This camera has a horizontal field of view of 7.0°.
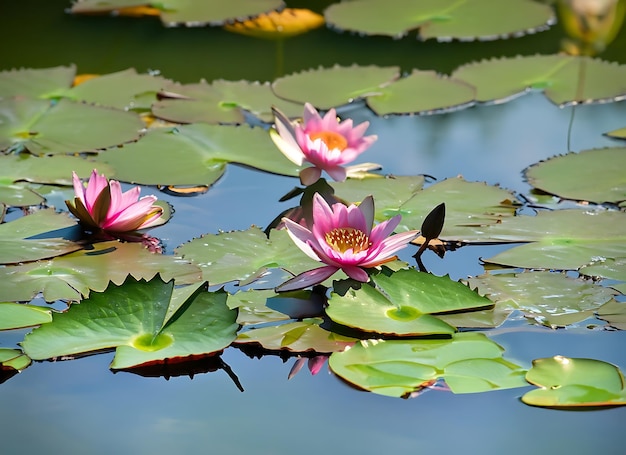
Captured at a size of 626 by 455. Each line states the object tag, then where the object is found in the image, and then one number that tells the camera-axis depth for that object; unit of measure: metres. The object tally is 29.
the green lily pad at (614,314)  4.79
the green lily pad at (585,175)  5.03
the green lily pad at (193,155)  5.07
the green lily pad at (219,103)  5.22
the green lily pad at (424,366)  4.71
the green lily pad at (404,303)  4.77
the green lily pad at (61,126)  5.14
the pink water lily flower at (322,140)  4.95
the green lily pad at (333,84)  5.29
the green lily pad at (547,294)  4.80
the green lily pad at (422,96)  5.26
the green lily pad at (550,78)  5.30
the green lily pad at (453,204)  4.95
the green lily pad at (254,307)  4.79
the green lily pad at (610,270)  4.86
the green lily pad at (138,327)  4.74
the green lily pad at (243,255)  4.86
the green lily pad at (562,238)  4.89
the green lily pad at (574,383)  4.70
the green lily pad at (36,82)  5.29
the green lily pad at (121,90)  5.26
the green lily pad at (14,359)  4.74
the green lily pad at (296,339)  4.76
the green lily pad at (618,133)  5.18
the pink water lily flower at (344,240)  4.82
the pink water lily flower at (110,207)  4.91
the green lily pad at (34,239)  4.88
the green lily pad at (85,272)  4.83
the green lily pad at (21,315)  4.78
